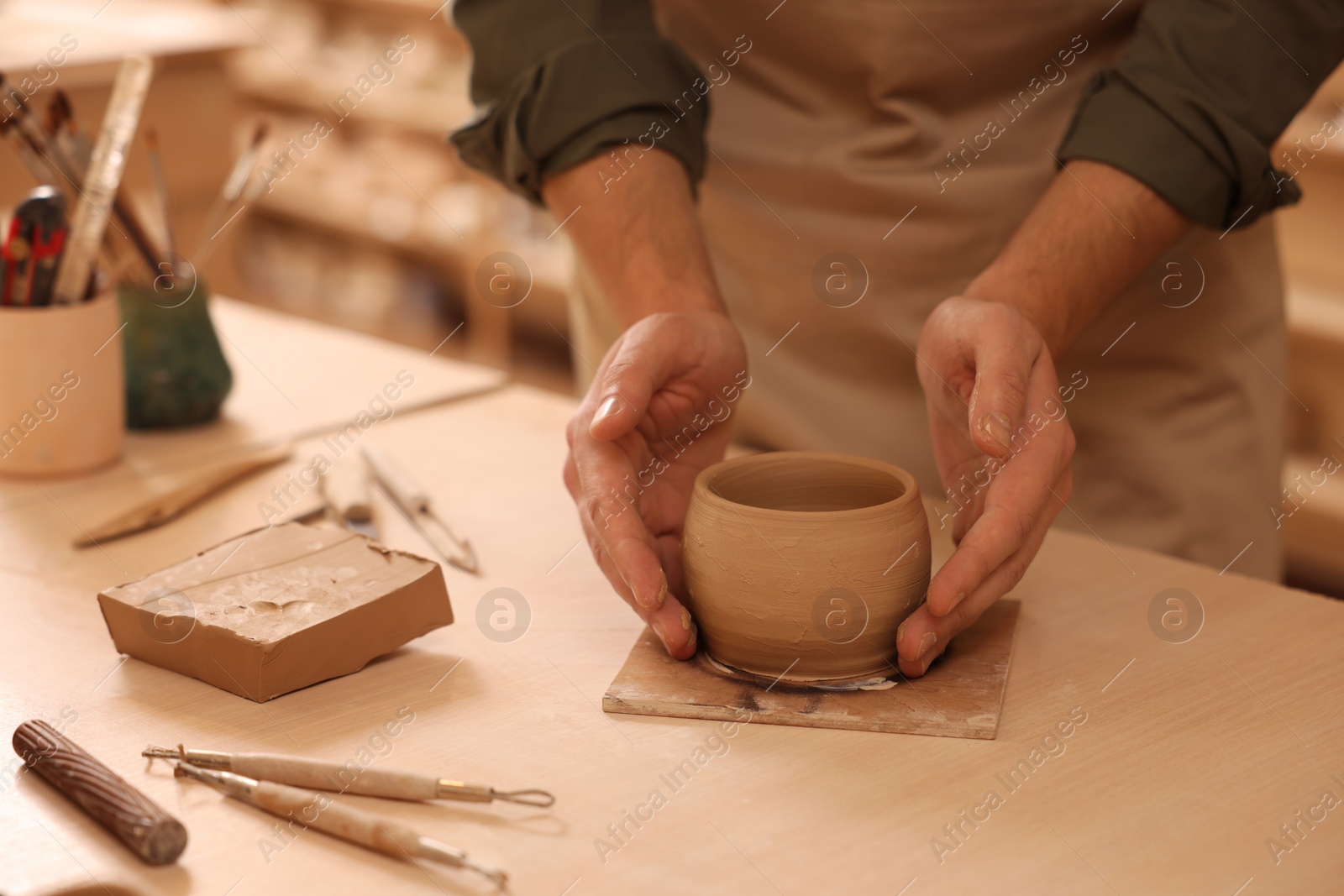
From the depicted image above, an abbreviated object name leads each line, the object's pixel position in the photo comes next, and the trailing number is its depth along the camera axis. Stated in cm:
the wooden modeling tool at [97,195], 160
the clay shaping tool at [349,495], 155
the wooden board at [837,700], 135
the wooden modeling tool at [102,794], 126
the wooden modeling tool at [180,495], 153
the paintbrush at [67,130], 163
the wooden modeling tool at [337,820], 126
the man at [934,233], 149
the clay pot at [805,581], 136
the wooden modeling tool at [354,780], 129
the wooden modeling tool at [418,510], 150
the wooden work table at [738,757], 126
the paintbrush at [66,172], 162
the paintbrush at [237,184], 170
